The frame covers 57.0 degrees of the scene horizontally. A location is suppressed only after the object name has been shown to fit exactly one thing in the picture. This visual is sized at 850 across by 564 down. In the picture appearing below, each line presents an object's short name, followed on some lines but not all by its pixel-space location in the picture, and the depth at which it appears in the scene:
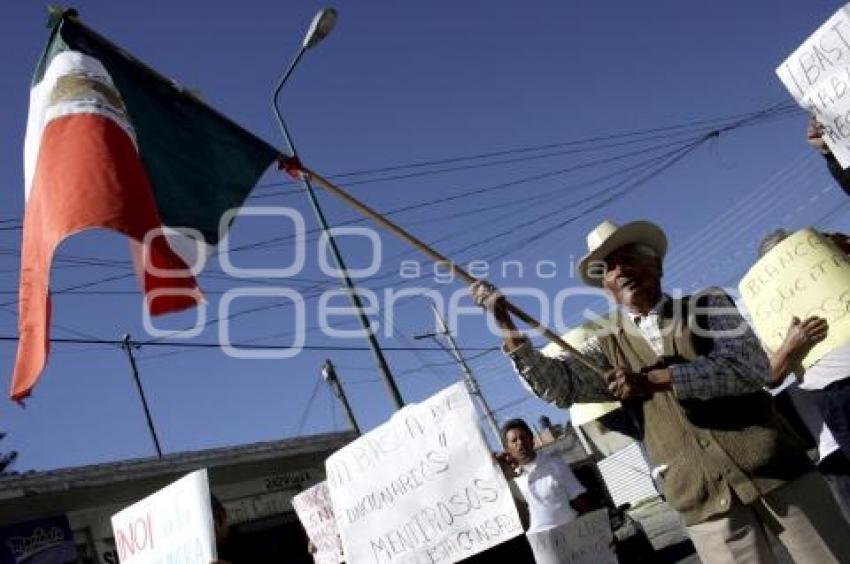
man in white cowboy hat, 2.73
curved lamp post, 10.42
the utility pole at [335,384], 26.08
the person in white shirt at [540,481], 5.97
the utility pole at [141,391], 29.22
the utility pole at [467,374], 32.44
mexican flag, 3.88
